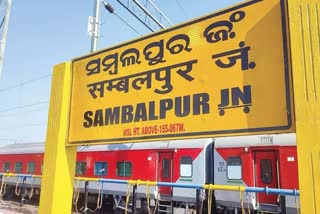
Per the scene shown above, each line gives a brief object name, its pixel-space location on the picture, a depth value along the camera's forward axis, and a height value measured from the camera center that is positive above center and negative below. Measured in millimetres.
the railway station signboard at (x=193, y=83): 3094 +989
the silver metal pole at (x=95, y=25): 16453 +7125
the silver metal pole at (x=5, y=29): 11968 +4923
